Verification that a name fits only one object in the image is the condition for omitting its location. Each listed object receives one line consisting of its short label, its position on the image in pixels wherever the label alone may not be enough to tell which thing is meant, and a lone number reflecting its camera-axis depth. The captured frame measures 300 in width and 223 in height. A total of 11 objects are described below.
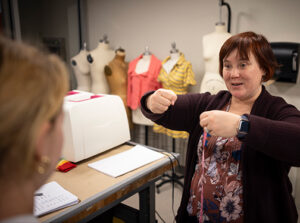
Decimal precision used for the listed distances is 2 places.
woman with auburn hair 1.06
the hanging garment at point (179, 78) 2.79
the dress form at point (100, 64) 3.32
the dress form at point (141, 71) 3.07
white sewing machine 1.53
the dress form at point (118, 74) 3.24
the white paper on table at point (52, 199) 1.15
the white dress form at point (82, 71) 3.37
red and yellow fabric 1.50
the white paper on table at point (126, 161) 1.50
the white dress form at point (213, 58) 2.54
